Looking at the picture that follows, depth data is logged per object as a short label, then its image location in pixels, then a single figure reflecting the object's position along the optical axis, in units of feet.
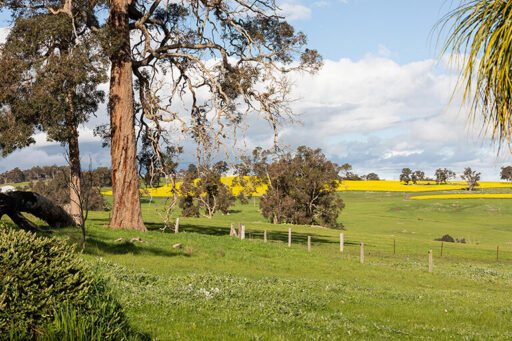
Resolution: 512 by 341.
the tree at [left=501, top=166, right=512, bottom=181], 579.48
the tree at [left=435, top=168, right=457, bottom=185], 622.13
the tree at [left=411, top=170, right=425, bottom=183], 612.29
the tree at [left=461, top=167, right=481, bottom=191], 535.15
